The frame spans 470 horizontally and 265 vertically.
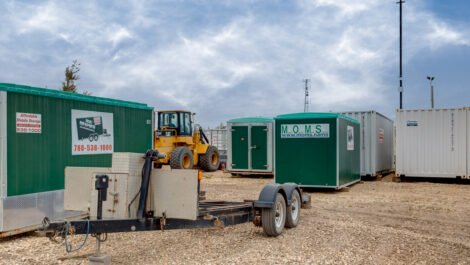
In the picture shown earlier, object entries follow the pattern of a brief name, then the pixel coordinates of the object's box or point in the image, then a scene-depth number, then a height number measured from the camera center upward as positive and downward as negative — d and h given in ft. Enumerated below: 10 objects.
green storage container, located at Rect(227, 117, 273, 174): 65.77 +0.28
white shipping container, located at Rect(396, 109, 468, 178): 57.31 +0.45
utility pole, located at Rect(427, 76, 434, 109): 119.94 +14.65
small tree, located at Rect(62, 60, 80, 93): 68.23 +9.55
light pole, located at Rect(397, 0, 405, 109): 86.12 +12.61
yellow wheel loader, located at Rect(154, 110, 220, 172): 60.34 +0.71
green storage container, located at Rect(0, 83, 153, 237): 25.38 +0.14
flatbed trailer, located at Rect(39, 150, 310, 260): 17.75 -3.04
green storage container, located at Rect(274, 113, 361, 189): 46.57 -0.20
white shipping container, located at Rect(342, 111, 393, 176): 62.95 +0.75
